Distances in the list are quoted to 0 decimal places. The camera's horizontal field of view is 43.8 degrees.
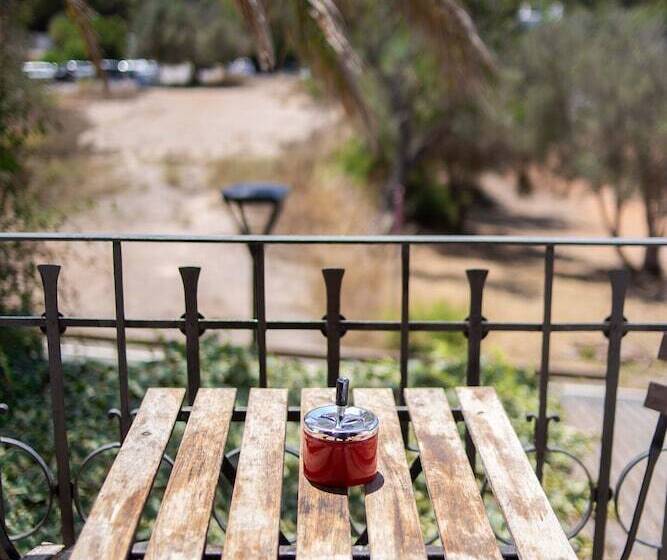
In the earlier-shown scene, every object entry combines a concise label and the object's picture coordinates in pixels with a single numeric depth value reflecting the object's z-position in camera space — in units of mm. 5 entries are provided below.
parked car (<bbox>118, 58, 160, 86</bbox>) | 26688
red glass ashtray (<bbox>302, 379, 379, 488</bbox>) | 1786
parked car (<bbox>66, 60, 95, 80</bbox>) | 28839
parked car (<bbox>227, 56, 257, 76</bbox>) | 32750
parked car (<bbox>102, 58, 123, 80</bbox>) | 25106
